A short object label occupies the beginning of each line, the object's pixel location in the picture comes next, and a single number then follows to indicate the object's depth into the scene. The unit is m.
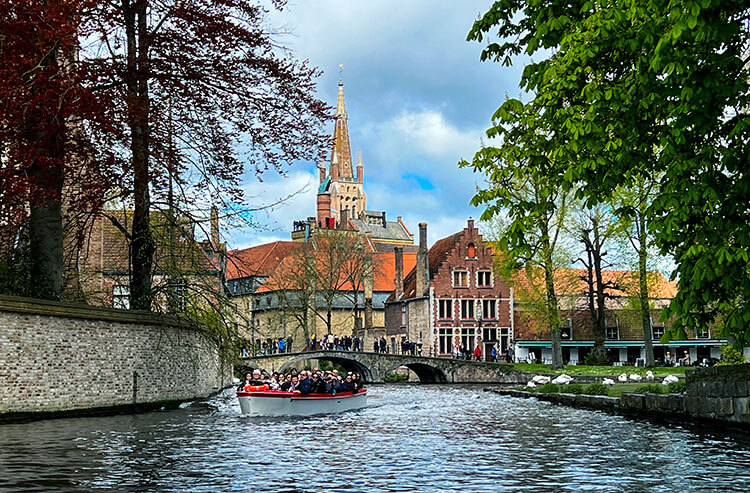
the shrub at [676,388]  25.44
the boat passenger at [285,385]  29.39
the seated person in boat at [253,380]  29.30
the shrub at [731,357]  32.07
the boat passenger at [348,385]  31.20
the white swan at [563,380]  40.62
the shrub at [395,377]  63.35
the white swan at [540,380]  44.09
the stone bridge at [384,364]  58.69
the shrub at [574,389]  32.50
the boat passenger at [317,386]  29.47
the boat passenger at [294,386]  28.86
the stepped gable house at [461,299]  68.38
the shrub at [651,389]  26.32
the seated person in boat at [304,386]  28.90
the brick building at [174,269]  24.29
